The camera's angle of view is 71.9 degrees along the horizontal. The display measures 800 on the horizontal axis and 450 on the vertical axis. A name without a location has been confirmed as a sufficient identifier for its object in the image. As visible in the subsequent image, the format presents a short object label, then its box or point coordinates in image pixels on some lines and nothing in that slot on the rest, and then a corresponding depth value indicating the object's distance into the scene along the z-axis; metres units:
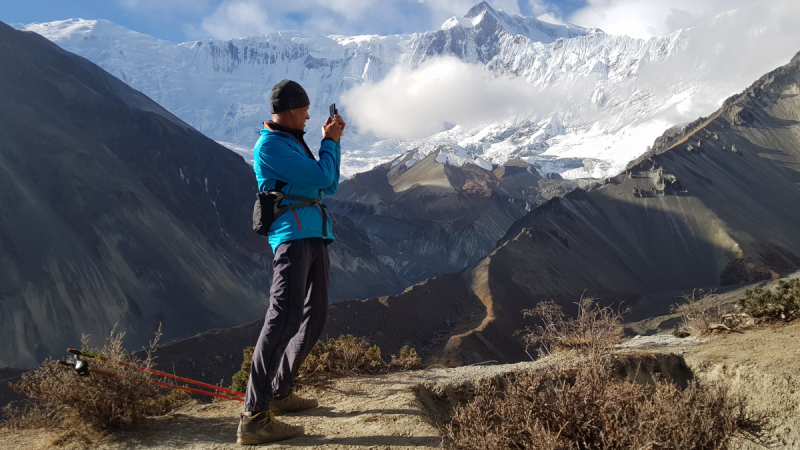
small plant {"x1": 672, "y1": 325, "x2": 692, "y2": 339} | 7.78
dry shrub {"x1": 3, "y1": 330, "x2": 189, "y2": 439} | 4.02
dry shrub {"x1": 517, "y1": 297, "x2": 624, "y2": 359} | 5.86
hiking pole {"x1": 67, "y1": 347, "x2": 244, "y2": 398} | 4.12
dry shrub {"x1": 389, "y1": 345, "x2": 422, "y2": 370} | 6.79
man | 3.80
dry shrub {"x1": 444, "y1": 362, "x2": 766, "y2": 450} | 2.95
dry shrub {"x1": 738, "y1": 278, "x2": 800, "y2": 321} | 6.98
